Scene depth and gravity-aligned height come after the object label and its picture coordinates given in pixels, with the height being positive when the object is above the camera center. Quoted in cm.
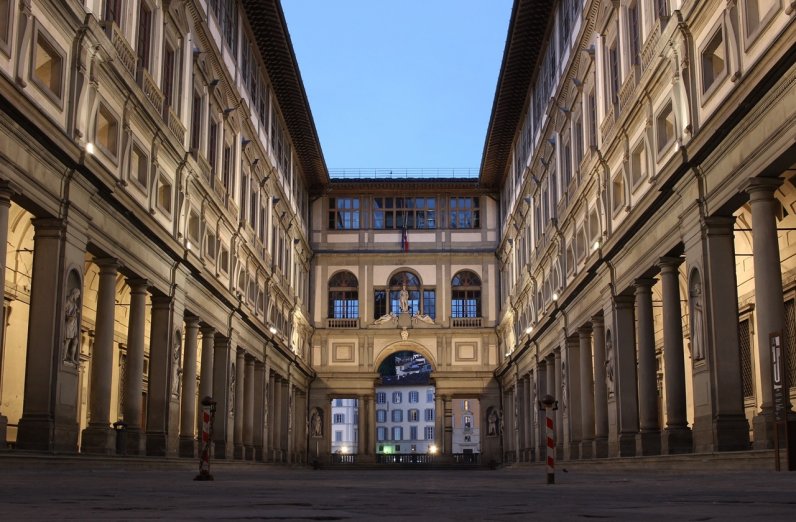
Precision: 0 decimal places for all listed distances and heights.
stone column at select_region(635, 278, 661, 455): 3039 +237
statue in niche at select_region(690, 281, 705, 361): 2467 +305
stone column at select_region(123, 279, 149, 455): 3102 +291
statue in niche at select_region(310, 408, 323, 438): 6856 +193
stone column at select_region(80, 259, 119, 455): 2745 +221
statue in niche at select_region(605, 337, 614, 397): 3425 +286
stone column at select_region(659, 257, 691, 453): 2738 +235
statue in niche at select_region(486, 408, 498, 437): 6781 +195
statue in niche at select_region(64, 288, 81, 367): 2422 +288
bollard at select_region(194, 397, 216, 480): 2027 +38
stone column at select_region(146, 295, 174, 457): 3294 +240
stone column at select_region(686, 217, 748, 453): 2291 +216
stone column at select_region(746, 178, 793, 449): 1980 +326
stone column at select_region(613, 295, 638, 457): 3266 +247
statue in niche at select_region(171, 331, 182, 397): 3459 +280
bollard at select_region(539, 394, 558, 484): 1950 +41
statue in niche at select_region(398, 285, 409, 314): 6781 +970
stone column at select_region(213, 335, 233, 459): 4253 +264
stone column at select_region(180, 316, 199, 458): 3728 +264
